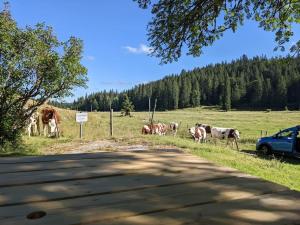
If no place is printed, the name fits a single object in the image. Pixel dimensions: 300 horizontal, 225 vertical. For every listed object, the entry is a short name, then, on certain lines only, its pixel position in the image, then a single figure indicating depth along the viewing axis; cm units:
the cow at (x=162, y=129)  1745
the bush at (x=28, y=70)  903
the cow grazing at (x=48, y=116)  1553
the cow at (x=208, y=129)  1705
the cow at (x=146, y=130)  1663
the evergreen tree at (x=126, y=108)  5325
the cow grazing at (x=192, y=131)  1655
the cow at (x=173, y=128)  1965
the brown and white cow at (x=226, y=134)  1553
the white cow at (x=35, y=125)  1541
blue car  1307
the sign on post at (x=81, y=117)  1248
